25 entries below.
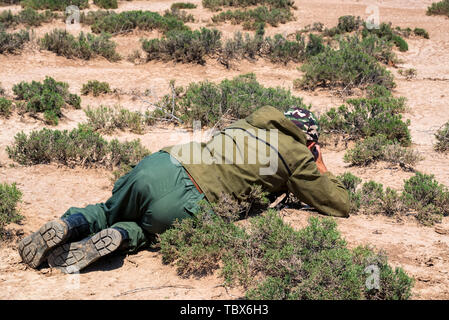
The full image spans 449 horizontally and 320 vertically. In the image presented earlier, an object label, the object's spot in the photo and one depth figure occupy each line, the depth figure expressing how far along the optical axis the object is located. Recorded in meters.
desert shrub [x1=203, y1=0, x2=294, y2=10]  32.34
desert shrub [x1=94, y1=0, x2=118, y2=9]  31.12
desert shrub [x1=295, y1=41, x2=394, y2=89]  18.19
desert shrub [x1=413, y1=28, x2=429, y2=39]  27.31
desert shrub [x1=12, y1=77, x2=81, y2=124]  13.98
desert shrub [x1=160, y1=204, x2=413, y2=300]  6.17
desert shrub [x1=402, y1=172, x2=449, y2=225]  8.86
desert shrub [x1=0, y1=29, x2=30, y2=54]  19.39
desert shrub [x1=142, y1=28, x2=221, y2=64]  20.52
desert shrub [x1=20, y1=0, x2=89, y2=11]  28.36
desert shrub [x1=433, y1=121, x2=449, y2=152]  12.84
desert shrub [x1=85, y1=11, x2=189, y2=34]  24.09
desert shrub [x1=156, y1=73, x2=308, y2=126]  14.39
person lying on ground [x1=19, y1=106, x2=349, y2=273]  6.79
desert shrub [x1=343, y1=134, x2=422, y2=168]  11.46
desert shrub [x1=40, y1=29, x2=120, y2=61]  20.17
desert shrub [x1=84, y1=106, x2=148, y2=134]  13.73
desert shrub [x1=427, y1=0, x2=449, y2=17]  32.87
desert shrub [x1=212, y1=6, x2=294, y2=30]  28.33
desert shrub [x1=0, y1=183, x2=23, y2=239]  7.65
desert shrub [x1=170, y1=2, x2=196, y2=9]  32.51
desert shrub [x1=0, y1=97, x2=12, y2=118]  13.51
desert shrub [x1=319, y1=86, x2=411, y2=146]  13.42
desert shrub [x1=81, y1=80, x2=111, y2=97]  16.42
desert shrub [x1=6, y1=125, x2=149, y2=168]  11.02
